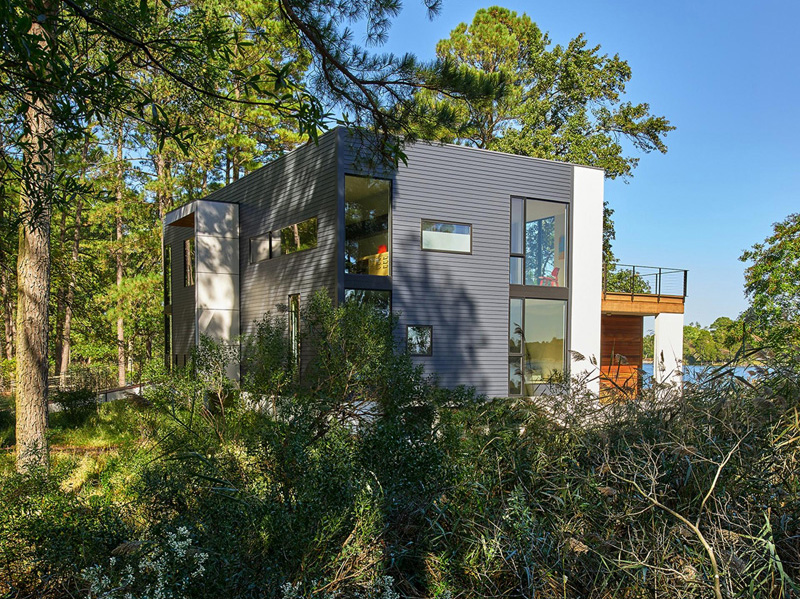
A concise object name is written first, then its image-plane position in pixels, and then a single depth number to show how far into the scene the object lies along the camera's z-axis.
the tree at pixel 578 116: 20.06
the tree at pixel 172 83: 3.48
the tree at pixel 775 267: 17.73
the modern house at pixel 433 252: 11.43
